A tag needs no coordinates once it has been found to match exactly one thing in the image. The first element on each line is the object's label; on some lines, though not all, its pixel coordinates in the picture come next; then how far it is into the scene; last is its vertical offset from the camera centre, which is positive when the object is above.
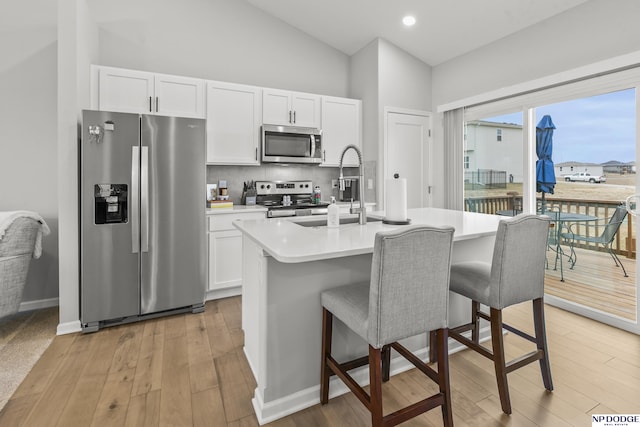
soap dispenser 1.99 -0.02
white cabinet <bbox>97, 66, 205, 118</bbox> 3.07 +1.21
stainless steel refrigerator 2.56 -0.02
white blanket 2.42 -0.05
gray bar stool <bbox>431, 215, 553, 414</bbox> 1.66 -0.38
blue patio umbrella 3.16 +0.57
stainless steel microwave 3.74 +0.83
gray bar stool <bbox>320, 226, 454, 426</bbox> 1.31 -0.39
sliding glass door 2.67 +0.27
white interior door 4.18 +0.83
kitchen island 1.58 -0.47
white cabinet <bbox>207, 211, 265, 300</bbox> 3.26 -0.41
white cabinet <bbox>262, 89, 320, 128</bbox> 3.78 +1.28
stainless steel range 3.60 +0.21
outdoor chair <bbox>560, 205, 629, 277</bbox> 2.73 -0.20
